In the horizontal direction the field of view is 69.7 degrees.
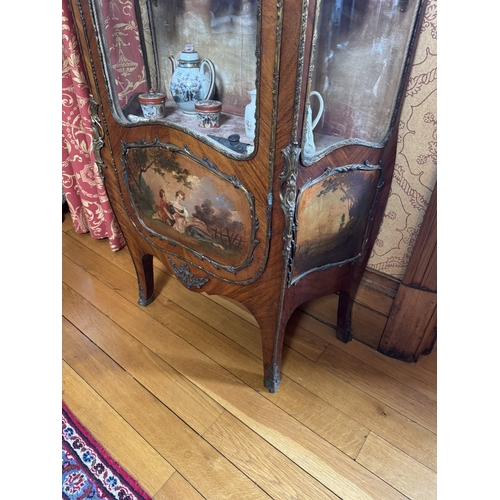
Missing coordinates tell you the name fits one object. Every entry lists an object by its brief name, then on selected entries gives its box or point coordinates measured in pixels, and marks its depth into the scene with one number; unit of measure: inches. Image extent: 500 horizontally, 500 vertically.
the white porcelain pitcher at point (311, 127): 28.8
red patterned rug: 35.3
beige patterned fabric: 31.7
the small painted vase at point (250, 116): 30.7
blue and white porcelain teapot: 37.3
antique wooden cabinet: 26.9
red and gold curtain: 36.9
